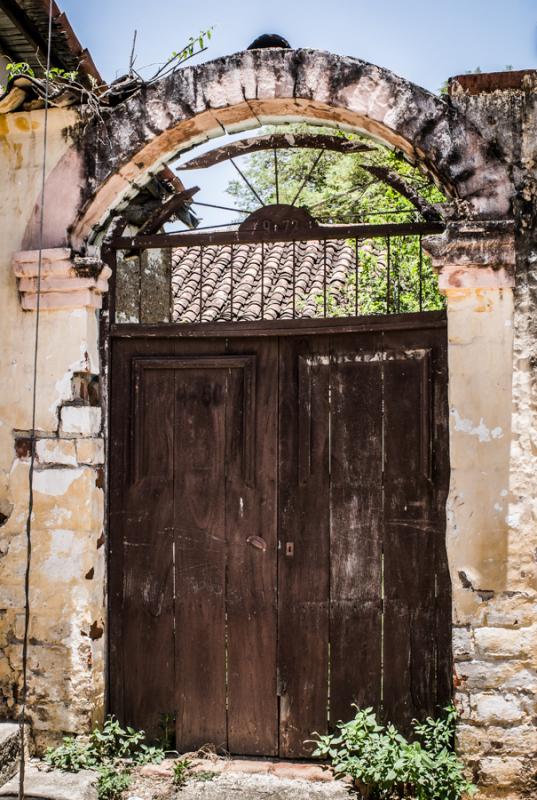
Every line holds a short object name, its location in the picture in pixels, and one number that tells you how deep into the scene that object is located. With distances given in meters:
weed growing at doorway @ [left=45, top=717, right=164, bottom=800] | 3.31
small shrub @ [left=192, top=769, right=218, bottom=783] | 3.43
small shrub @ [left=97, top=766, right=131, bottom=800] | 3.24
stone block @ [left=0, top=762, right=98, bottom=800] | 3.14
